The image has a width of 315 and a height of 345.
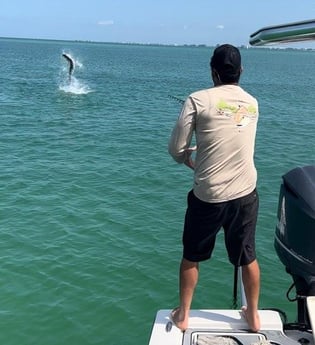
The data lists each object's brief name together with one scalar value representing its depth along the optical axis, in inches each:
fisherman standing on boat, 131.0
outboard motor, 138.3
